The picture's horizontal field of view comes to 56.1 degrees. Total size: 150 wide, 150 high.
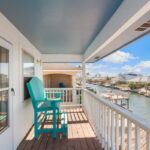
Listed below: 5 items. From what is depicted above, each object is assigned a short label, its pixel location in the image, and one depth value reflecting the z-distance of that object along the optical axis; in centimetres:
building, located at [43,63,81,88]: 858
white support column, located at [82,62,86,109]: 584
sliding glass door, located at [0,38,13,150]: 226
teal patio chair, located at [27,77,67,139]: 327
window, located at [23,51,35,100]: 359
